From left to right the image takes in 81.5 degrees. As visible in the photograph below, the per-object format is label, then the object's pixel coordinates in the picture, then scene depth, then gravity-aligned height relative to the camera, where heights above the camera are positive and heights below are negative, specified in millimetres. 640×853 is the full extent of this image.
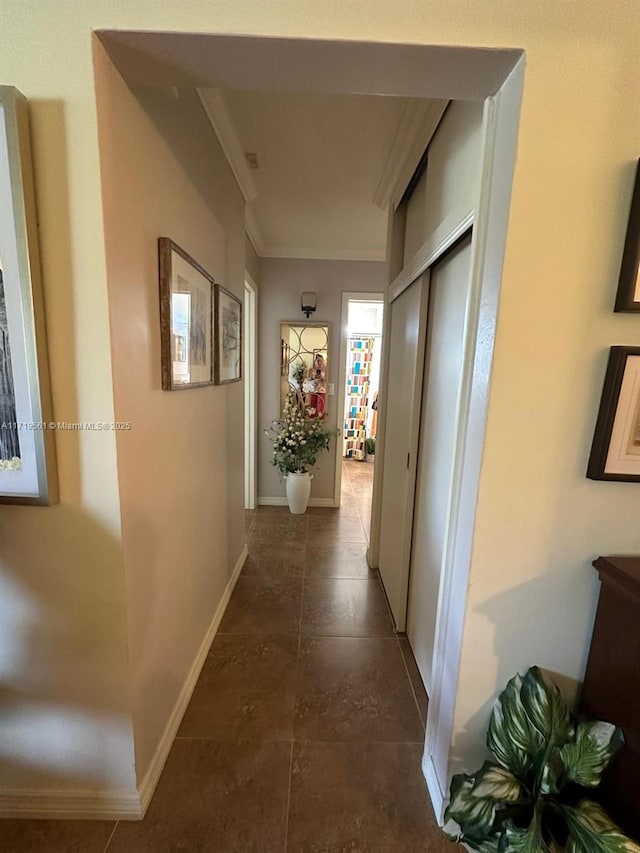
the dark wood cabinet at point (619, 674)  872 -739
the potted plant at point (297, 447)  3463 -735
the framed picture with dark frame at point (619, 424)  910 -109
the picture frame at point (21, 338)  851 +47
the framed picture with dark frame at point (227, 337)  1827 +154
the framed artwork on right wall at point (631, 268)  863 +262
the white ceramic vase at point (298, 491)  3604 -1188
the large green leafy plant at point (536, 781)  839 -984
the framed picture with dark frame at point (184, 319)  1227 +168
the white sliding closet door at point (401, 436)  1840 -359
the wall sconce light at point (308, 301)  3502 +630
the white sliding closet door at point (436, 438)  1394 -271
